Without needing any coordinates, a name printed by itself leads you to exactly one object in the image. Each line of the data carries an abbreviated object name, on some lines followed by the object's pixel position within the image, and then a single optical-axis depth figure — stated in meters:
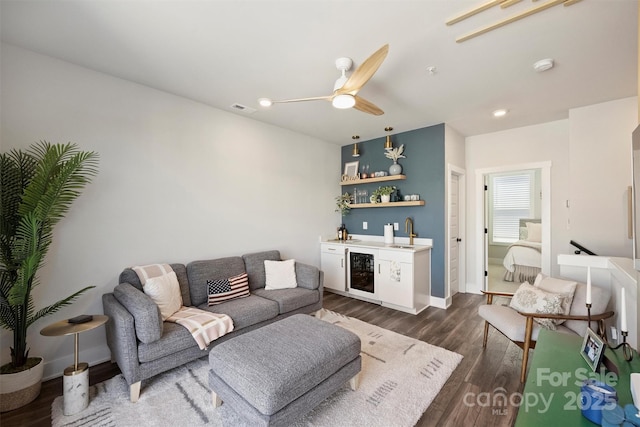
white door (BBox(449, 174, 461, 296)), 4.22
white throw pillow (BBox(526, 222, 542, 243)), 5.67
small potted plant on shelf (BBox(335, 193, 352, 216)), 5.02
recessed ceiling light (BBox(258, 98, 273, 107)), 2.62
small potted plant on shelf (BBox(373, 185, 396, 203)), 4.43
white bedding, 4.98
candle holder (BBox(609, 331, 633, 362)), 1.23
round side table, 1.83
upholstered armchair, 2.12
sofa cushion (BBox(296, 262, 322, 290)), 3.34
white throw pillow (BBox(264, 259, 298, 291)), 3.38
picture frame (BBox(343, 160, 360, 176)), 4.99
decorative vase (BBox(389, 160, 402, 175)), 4.30
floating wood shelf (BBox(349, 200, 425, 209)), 4.05
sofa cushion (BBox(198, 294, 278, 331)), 2.54
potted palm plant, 1.86
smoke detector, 2.29
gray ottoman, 1.53
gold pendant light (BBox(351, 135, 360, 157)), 4.68
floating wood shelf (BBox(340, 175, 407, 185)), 4.23
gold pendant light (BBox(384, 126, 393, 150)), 4.28
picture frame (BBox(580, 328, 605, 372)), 1.19
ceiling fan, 1.86
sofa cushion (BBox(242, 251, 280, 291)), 3.39
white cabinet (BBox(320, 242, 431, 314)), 3.67
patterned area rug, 1.79
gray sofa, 1.98
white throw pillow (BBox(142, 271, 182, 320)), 2.42
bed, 5.02
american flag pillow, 2.89
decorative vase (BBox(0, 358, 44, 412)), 1.84
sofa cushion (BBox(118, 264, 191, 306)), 2.57
